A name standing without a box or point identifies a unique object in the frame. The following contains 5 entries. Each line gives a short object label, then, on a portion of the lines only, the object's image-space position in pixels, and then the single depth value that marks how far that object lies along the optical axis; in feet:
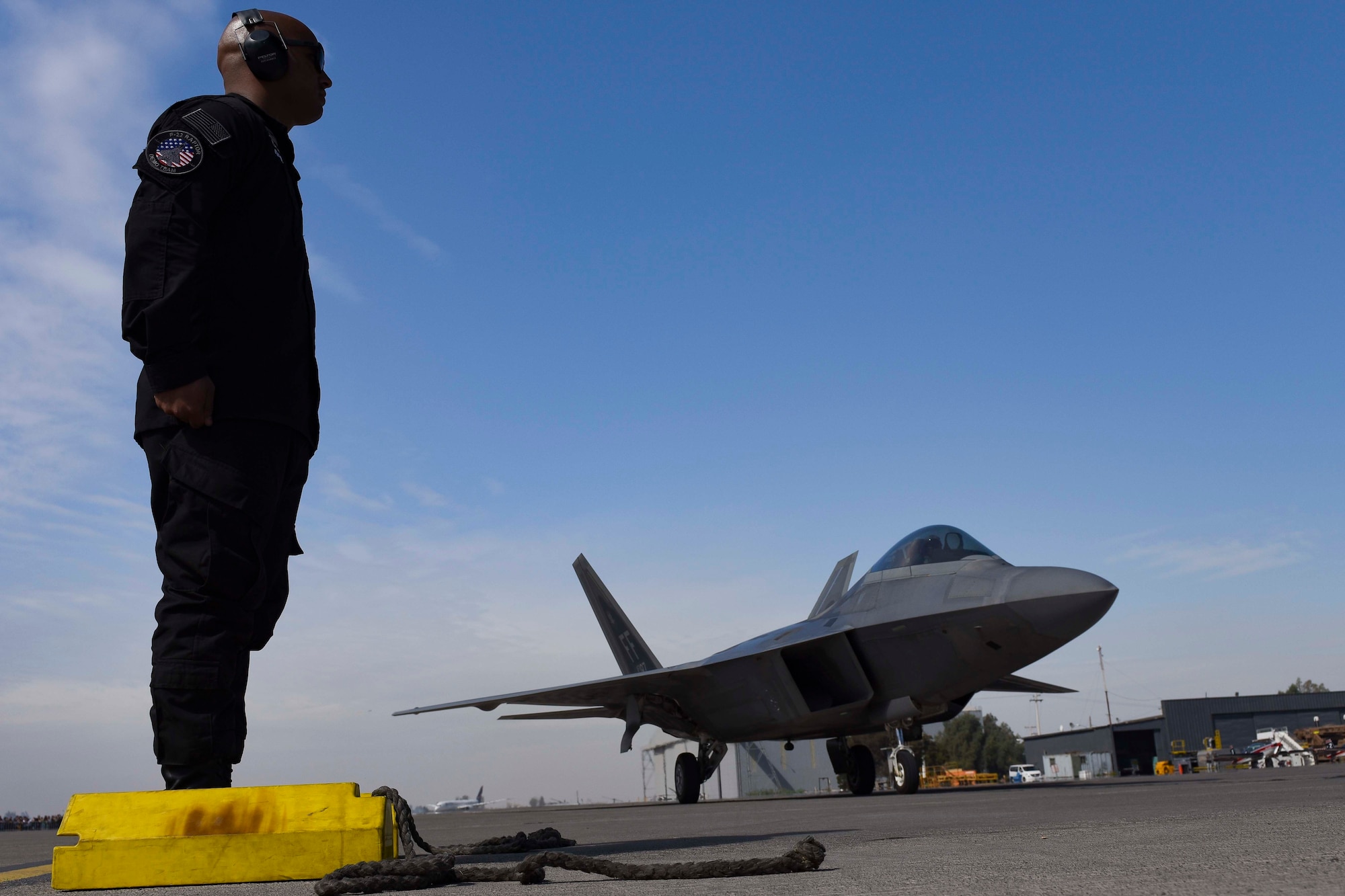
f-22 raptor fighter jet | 30.71
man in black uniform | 8.25
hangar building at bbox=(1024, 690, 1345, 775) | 162.30
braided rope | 6.57
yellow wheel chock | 7.49
